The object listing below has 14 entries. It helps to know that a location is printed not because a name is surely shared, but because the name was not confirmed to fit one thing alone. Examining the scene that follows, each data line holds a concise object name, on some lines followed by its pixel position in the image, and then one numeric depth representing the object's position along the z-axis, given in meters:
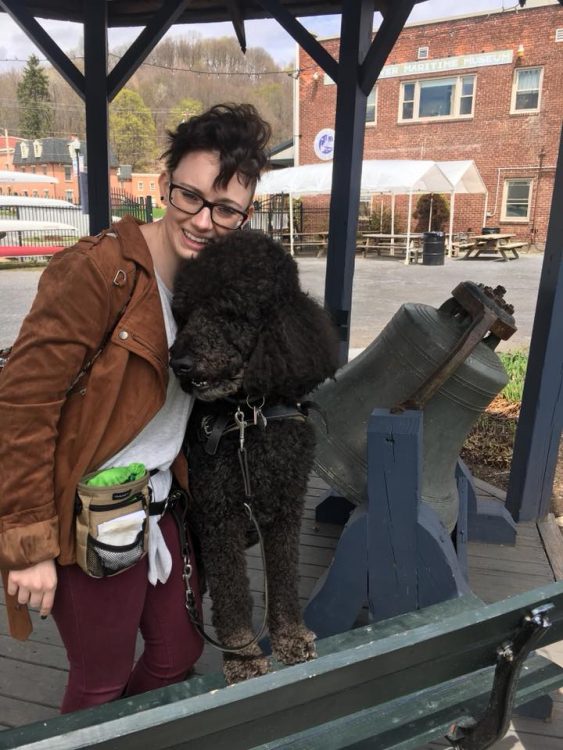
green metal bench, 0.96
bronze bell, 2.12
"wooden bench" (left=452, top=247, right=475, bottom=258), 21.07
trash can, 18.38
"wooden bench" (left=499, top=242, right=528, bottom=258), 19.80
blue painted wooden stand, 1.88
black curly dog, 1.33
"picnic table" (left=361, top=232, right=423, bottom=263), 20.20
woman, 1.23
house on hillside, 53.03
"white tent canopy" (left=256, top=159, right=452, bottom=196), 18.05
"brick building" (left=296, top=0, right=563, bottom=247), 21.92
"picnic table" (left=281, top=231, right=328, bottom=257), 22.08
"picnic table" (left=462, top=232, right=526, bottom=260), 19.91
